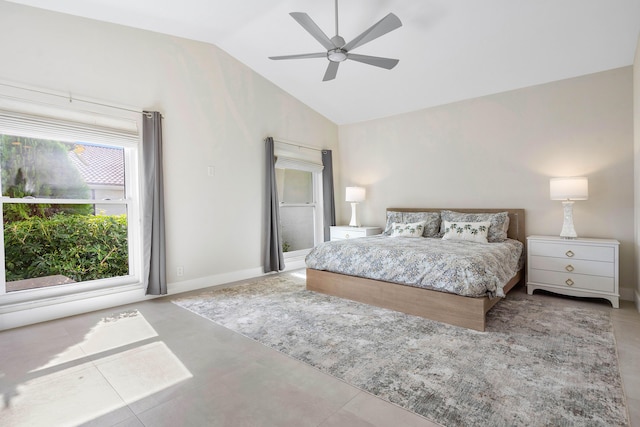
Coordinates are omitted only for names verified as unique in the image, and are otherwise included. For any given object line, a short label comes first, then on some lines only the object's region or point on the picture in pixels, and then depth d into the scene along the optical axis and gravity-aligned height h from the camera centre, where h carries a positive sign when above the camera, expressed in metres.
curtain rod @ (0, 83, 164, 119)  2.88 +1.11
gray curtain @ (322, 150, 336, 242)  5.80 +0.29
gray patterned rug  1.65 -1.02
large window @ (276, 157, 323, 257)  5.34 +0.08
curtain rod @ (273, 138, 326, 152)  5.04 +1.05
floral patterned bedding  2.69 -0.53
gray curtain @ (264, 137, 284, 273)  4.76 -0.10
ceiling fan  2.56 +1.44
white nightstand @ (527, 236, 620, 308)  3.20 -0.65
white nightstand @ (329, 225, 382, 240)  5.26 -0.39
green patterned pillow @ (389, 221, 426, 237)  4.45 -0.32
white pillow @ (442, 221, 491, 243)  3.88 -0.31
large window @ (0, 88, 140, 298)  2.98 +0.11
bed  2.67 -0.81
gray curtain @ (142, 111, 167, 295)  3.60 +0.03
